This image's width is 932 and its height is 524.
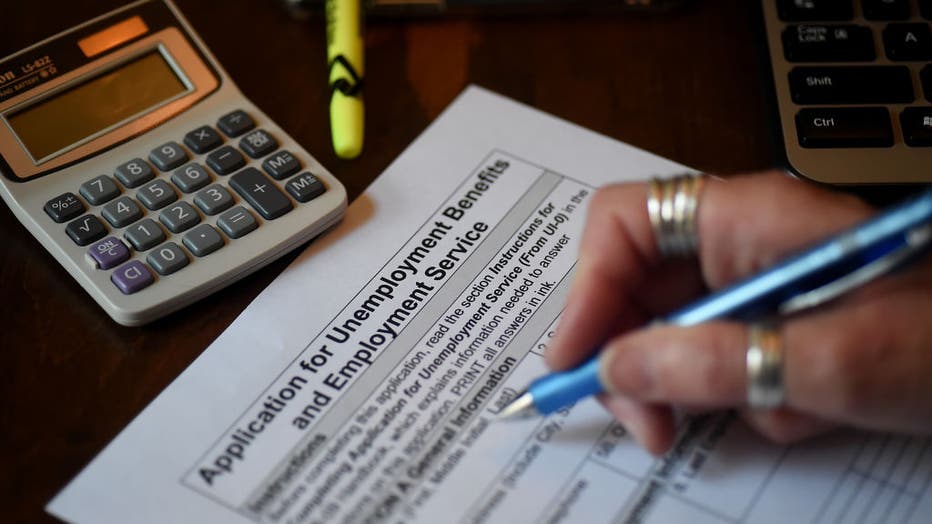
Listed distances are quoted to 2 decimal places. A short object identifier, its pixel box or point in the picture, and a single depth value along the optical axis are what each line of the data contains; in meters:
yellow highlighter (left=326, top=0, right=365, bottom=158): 0.51
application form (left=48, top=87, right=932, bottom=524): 0.38
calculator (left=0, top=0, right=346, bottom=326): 0.44
